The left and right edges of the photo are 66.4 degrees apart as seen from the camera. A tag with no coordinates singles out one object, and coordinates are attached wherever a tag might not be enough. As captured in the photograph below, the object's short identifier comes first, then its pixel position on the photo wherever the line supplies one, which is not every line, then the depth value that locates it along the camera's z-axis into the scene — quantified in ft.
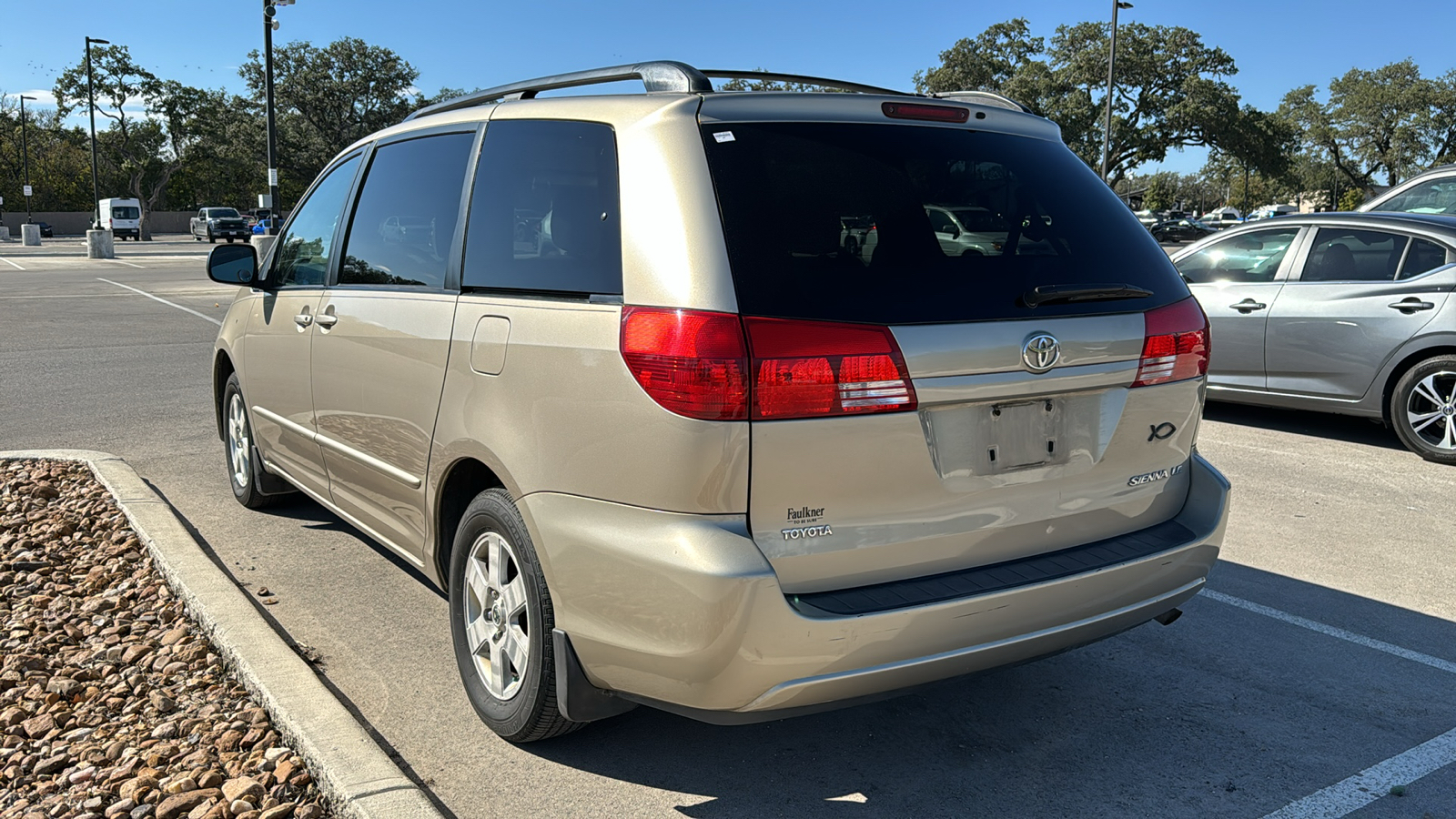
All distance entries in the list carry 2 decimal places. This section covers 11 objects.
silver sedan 24.21
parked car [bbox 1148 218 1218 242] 183.66
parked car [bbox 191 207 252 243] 184.65
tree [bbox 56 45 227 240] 235.20
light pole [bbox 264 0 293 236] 82.99
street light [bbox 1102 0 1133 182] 119.85
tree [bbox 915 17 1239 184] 179.01
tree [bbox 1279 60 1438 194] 232.53
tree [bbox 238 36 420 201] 210.38
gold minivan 8.51
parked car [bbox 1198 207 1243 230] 236.08
